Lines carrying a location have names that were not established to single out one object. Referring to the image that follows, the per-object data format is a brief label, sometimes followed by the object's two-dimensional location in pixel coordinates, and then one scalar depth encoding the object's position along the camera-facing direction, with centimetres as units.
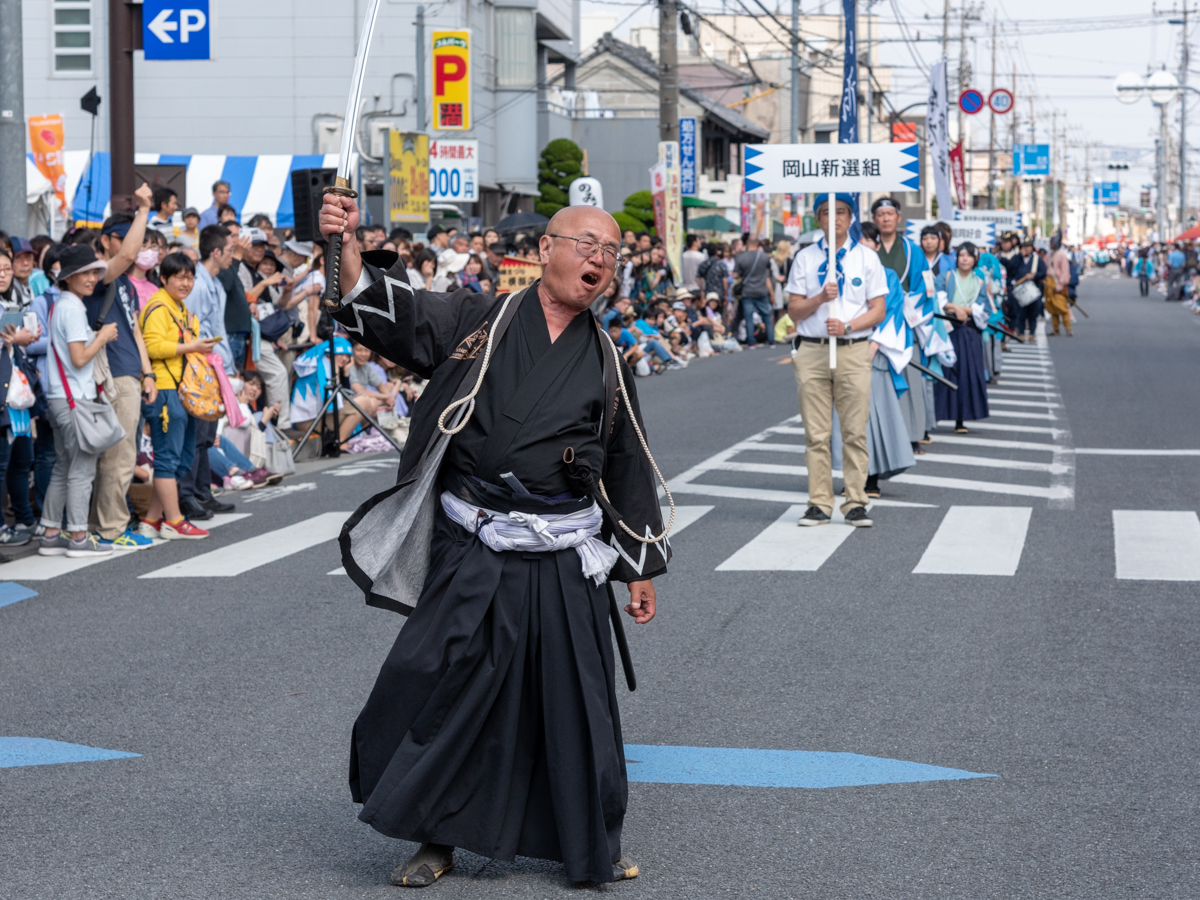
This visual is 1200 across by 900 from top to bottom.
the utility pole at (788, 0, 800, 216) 3769
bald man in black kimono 400
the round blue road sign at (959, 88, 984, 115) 3631
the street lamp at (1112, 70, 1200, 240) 7882
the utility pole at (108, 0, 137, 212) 1259
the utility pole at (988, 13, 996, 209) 6757
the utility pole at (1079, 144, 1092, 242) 14662
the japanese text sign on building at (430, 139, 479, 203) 2536
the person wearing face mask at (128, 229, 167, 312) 981
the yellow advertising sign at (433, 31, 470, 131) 2664
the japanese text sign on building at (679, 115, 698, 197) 3606
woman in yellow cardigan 976
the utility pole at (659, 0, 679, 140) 2638
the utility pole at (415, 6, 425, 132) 2538
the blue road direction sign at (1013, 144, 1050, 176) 6197
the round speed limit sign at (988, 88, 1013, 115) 4519
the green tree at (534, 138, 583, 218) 4412
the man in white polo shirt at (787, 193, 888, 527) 973
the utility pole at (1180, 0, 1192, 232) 6419
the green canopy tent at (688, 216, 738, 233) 4181
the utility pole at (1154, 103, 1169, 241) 8175
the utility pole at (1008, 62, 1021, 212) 8929
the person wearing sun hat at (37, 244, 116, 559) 897
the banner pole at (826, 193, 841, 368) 966
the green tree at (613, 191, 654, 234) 4534
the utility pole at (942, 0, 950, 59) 5587
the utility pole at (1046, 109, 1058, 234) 11725
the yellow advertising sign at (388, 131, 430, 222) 2055
